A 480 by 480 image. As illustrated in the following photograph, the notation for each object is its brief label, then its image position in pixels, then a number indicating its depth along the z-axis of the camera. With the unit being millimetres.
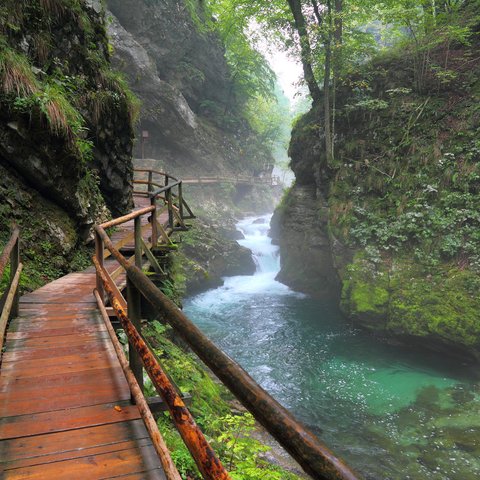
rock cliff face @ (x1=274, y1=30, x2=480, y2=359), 11344
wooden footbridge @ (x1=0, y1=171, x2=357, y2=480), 1204
